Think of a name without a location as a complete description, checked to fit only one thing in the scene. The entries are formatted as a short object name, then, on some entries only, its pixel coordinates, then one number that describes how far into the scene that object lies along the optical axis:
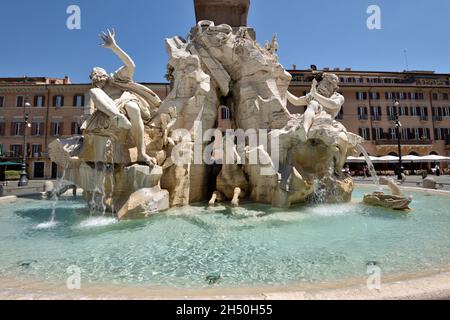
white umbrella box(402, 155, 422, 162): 27.33
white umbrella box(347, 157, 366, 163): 25.58
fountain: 3.00
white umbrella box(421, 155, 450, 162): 27.25
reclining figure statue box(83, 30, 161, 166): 5.67
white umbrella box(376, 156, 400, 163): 26.76
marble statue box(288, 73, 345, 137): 7.64
